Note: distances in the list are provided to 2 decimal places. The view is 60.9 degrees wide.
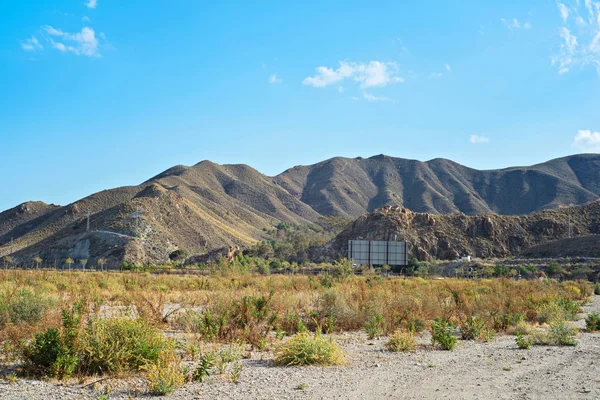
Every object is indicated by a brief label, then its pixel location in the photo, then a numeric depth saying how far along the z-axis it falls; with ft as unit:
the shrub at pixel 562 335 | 42.45
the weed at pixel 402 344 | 39.22
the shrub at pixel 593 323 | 51.41
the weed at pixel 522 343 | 40.63
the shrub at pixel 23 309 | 37.55
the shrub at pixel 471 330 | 45.77
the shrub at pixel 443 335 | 39.96
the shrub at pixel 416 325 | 46.37
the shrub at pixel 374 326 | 44.88
